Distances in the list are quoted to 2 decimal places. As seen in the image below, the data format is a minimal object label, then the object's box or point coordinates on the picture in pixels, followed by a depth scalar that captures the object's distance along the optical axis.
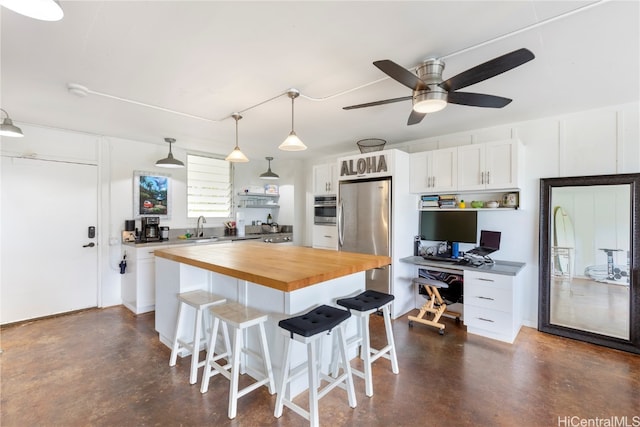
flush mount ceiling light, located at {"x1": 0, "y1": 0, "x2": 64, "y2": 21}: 1.19
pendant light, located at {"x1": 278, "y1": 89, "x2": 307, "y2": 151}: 2.61
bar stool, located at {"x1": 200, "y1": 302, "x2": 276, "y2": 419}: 1.91
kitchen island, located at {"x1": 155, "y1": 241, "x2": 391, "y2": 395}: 1.89
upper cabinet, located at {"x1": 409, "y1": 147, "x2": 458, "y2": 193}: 3.61
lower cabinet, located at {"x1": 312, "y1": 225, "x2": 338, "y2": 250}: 4.48
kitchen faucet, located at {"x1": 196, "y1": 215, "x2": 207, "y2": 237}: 5.05
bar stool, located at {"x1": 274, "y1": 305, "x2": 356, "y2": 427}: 1.70
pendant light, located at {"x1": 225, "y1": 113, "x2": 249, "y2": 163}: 3.06
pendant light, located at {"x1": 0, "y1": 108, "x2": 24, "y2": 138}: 2.68
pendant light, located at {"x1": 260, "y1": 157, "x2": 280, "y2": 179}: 5.46
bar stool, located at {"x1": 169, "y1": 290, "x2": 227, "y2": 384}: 2.30
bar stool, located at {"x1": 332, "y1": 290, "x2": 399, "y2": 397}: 2.10
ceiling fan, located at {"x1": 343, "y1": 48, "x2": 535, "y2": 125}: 1.69
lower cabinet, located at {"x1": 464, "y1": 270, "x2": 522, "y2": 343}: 3.03
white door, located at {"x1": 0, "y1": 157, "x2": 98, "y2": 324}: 3.47
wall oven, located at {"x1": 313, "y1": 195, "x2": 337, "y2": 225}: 4.52
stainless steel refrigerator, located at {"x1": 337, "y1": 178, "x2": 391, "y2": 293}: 3.76
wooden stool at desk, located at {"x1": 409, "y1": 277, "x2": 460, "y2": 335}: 3.29
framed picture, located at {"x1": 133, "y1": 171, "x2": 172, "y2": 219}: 4.40
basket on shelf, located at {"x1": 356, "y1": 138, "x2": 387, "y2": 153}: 4.21
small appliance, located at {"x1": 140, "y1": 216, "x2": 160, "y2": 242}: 4.27
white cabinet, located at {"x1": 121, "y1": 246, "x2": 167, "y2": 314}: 3.85
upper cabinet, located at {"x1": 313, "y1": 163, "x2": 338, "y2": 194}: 4.62
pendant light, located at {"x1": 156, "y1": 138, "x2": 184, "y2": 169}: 4.02
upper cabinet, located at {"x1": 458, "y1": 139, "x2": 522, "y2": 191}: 3.19
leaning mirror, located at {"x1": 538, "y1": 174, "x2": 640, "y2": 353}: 2.90
